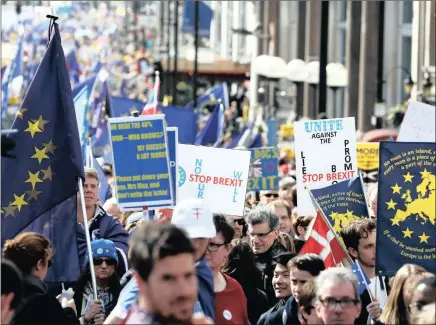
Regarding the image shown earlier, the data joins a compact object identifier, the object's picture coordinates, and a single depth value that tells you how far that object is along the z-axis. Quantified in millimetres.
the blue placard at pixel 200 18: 62375
